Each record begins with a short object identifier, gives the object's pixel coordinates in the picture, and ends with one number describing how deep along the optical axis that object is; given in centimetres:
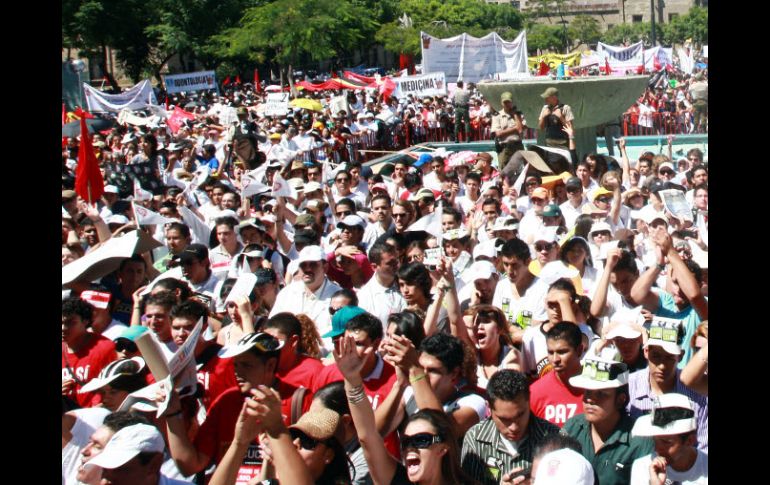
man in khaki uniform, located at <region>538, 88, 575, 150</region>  1348
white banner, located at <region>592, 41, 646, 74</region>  3009
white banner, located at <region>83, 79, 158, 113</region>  2206
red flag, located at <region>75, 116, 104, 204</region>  951
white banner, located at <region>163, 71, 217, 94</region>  3009
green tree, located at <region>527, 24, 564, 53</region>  8250
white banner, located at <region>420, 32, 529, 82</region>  2294
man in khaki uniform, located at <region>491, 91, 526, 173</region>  1414
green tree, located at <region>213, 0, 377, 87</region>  4459
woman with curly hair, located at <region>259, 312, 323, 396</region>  479
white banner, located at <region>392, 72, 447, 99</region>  2314
